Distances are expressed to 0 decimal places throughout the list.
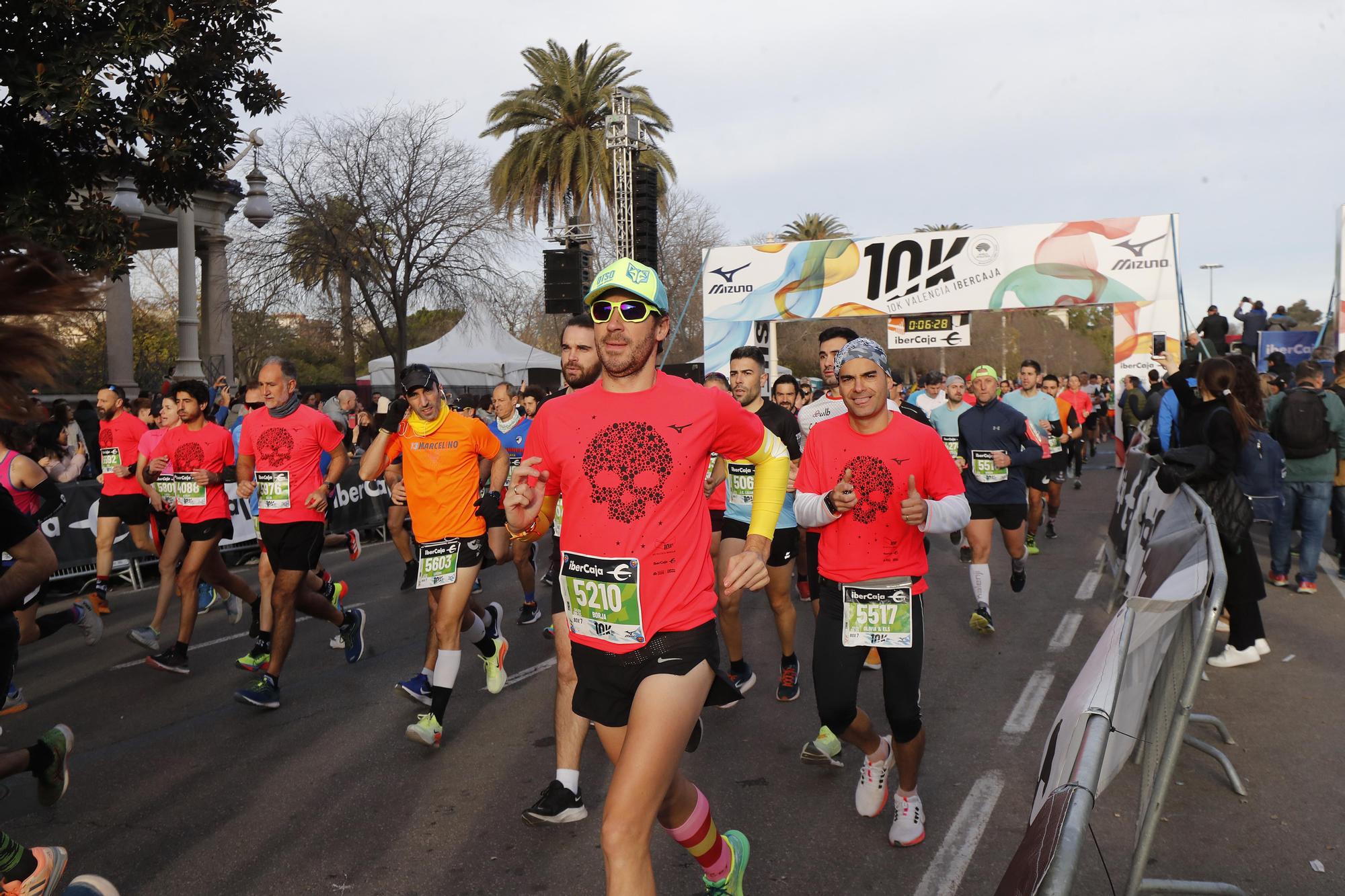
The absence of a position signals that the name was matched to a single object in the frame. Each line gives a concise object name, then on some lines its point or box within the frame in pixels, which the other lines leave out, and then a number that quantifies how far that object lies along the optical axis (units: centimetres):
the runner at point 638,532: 318
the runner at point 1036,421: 1096
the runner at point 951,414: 1013
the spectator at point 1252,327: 1964
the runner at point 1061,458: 1274
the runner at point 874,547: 428
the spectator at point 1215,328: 1866
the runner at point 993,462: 850
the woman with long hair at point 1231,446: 657
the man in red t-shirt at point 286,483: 677
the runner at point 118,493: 953
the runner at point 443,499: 592
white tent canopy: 2912
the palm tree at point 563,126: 2823
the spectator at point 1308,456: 918
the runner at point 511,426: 947
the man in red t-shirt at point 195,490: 740
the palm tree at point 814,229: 4234
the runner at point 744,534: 621
